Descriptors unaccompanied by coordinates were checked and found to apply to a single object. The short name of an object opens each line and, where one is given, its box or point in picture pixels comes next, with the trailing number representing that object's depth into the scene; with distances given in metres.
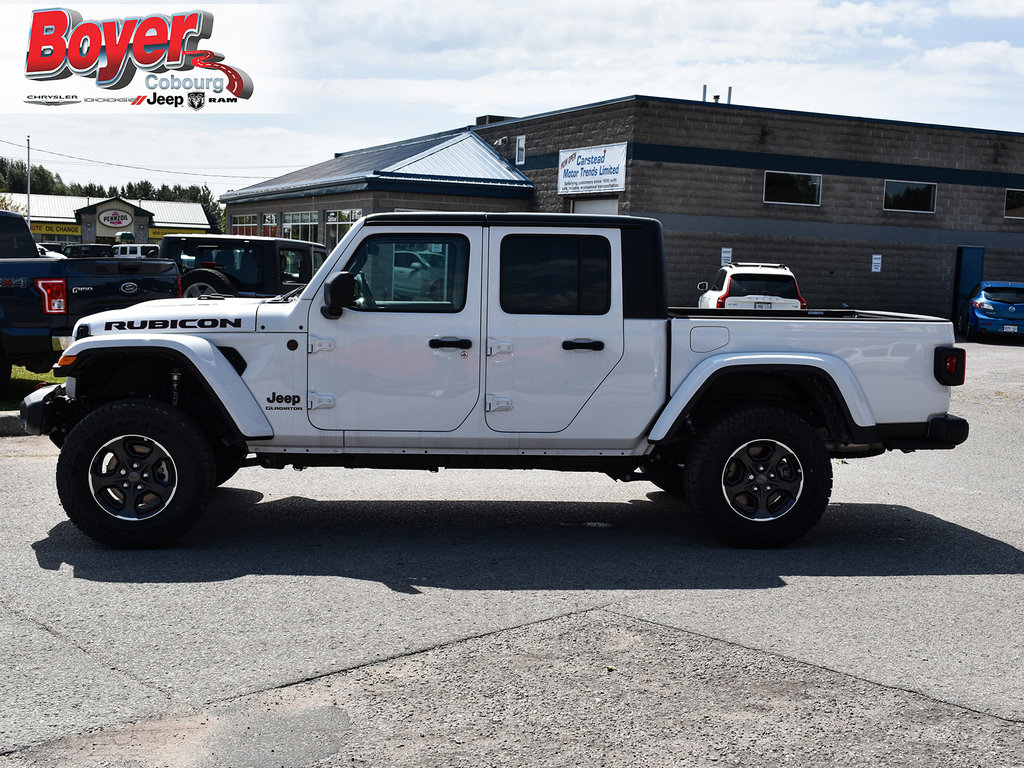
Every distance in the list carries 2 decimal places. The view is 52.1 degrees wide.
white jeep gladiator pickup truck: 6.26
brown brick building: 28.09
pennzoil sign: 87.62
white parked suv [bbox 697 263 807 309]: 20.28
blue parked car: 24.45
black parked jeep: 14.84
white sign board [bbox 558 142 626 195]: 27.89
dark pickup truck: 10.49
